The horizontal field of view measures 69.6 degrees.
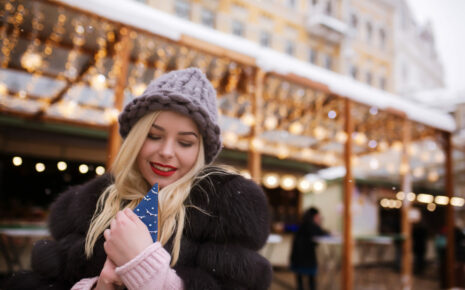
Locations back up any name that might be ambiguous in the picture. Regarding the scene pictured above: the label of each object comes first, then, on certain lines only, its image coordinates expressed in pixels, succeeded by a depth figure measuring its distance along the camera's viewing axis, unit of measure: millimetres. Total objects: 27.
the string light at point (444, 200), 6564
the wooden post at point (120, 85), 3303
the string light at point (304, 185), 10688
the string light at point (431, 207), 10455
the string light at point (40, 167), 6050
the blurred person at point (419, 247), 9422
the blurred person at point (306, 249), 5672
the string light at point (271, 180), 9977
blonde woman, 1130
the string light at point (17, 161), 5552
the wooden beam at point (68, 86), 5240
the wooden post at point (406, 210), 5828
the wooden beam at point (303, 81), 4266
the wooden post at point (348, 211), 4684
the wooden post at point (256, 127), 4121
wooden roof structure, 3836
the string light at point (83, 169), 4786
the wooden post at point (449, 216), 6406
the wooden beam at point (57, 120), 6586
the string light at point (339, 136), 7980
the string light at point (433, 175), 8312
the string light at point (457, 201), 6512
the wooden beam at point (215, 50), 3672
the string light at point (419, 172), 8625
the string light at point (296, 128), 8022
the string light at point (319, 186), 11031
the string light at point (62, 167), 4765
